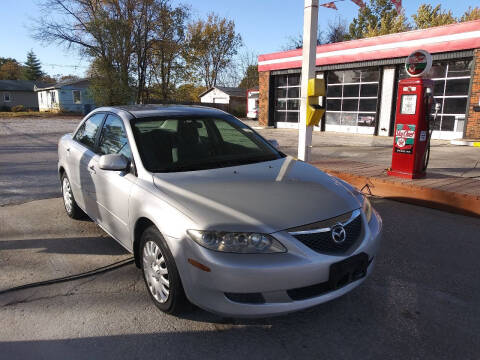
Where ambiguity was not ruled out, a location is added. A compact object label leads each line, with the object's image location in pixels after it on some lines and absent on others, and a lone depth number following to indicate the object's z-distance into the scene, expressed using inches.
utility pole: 245.3
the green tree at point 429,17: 1576.0
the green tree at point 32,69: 3225.9
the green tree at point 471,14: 1604.3
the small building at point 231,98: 1719.1
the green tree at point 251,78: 2314.8
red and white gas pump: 238.8
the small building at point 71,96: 1759.2
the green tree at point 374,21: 1694.1
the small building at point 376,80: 500.4
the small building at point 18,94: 2128.4
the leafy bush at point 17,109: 1780.9
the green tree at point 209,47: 2049.7
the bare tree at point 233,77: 2267.0
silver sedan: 89.2
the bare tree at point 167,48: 1346.0
